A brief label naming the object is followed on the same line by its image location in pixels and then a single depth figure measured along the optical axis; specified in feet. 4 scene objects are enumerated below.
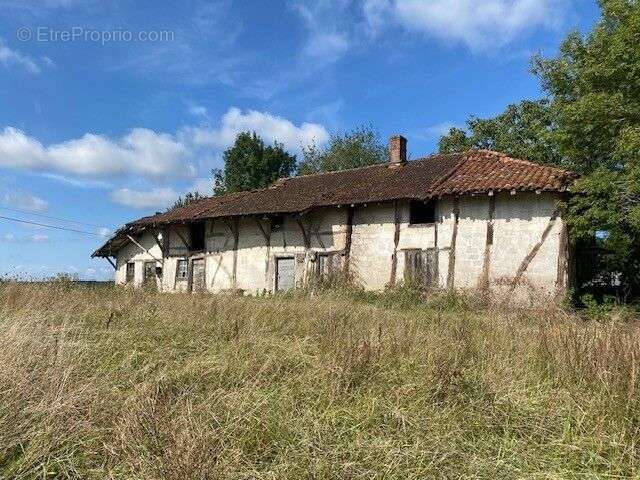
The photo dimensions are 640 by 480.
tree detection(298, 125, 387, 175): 119.55
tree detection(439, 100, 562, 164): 71.41
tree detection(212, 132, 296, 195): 127.85
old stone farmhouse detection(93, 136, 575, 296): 44.24
